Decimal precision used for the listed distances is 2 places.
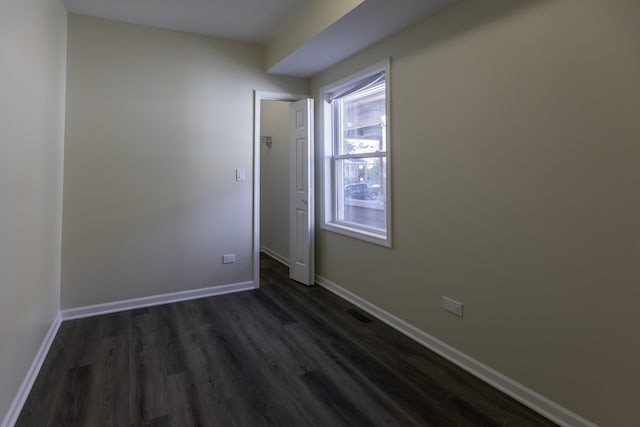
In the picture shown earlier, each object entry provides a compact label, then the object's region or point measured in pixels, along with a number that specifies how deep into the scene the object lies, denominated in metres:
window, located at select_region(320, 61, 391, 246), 3.08
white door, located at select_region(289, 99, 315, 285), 3.86
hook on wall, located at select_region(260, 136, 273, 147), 5.33
